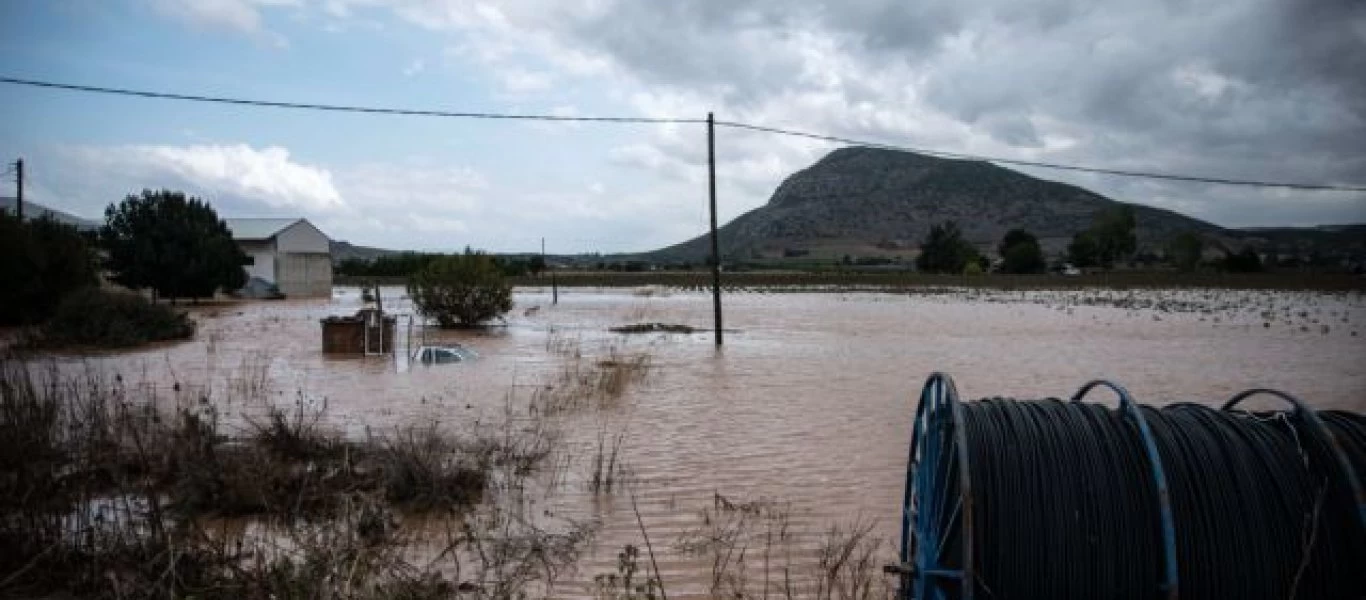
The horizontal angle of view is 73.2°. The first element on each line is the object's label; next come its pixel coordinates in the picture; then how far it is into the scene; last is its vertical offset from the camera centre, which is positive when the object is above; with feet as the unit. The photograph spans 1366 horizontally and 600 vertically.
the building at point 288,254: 175.42 +4.91
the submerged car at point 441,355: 60.23 -5.14
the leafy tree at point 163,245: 131.95 +5.09
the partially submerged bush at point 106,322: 70.03 -3.32
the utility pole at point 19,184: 132.74 +14.79
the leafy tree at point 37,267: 83.41 +1.32
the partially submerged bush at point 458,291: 94.07 -1.30
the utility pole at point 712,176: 74.13 +8.16
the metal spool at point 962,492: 13.62 -3.63
